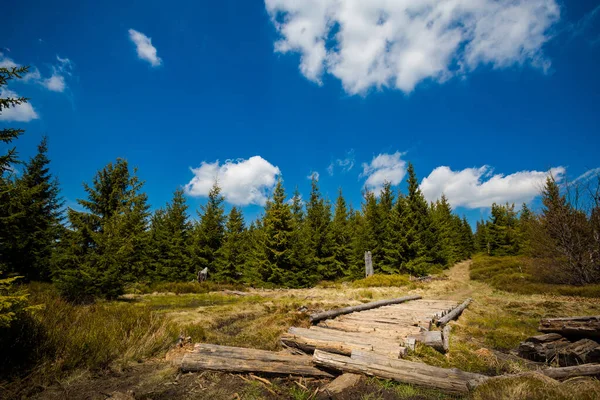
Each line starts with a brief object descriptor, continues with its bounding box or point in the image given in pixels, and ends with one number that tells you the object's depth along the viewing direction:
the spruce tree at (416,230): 29.22
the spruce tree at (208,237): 30.25
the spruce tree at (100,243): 13.54
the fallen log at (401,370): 4.34
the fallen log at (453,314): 9.29
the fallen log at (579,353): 5.75
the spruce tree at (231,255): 29.58
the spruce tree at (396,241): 29.97
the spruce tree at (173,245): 29.88
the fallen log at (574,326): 6.15
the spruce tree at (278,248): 24.97
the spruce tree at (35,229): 17.52
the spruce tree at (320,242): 30.69
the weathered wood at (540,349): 6.12
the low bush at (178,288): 20.53
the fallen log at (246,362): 5.18
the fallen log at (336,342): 5.70
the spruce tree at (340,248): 32.01
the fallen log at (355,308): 9.10
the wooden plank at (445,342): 6.61
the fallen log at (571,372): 4.62
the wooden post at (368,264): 27.00
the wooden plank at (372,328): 7.50
